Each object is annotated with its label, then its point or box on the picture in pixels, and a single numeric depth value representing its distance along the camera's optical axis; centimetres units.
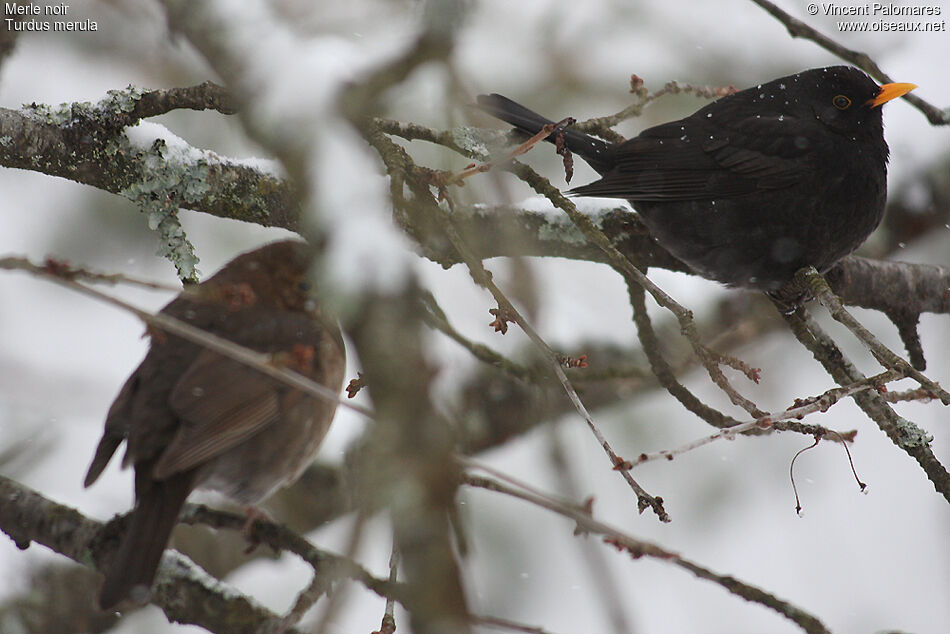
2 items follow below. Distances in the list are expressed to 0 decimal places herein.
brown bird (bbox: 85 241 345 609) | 553
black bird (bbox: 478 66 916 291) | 793
